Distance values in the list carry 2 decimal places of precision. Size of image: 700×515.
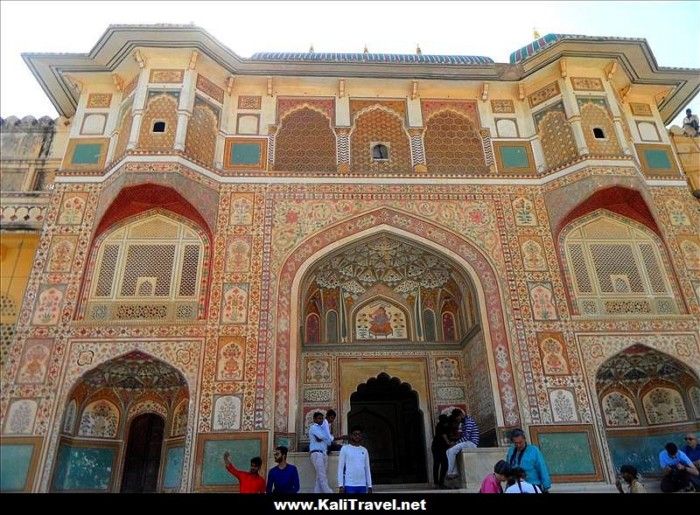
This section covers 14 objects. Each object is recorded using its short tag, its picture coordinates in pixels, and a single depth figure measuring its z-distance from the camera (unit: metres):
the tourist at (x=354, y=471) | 5.46
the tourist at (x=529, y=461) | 4.62
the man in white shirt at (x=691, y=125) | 11.97
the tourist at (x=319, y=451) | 6.74
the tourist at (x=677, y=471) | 6.36
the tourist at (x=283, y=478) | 5.72
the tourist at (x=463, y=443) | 7.80
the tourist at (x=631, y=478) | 5.96
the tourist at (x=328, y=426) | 7.62
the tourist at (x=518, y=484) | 3.72
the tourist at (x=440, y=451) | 8.13
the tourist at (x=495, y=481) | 4.29
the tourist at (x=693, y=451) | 6.69
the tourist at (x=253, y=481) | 6.29
